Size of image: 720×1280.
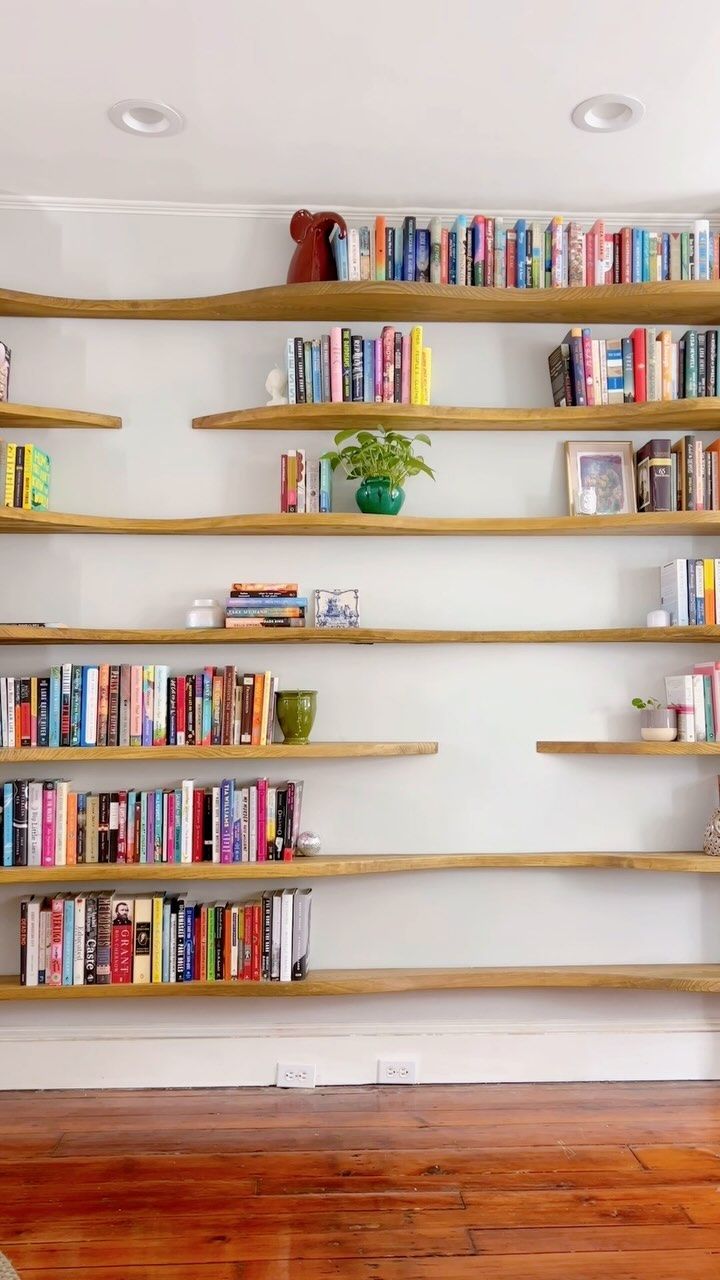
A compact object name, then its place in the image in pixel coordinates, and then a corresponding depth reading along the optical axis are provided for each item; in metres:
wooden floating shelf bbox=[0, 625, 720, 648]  2.80
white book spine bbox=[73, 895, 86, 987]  2.75
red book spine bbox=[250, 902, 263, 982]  2.77
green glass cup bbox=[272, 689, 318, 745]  2.83
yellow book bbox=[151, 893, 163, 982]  2.76
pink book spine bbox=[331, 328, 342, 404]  2.91
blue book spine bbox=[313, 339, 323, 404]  2.95
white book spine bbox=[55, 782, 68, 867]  2.78
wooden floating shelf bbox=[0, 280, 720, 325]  2.89
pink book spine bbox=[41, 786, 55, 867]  2.77
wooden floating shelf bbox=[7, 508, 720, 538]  2.81
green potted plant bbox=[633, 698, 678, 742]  2.87
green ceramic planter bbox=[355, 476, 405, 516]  2.89
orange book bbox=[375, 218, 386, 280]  2.95
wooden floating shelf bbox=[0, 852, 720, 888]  2.72
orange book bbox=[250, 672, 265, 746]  2.84
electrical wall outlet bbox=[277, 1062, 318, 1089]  2.88
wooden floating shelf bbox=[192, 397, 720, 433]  2.87
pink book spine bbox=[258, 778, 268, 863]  2.82
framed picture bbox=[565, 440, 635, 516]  3.04
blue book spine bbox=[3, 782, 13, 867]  2.77
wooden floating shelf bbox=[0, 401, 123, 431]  2.84
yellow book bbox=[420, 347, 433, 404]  2.93
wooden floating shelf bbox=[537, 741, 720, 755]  2.79
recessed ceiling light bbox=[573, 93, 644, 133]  2.53
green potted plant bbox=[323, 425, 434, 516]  2.87
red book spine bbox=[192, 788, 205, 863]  2.82
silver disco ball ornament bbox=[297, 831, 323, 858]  2.87
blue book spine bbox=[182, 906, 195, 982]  2.77
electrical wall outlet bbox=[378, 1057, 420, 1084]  2.90
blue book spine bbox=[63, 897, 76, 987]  2.75
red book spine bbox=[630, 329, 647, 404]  2.97
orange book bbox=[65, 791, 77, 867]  2.79
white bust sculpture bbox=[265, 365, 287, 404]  2.97
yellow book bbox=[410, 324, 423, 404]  2.93
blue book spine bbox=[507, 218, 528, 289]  3.00
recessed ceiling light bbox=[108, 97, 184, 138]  2.56
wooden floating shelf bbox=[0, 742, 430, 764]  2.73
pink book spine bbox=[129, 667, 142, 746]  2.80
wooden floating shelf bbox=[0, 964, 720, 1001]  2.72
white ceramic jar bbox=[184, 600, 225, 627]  2.88
